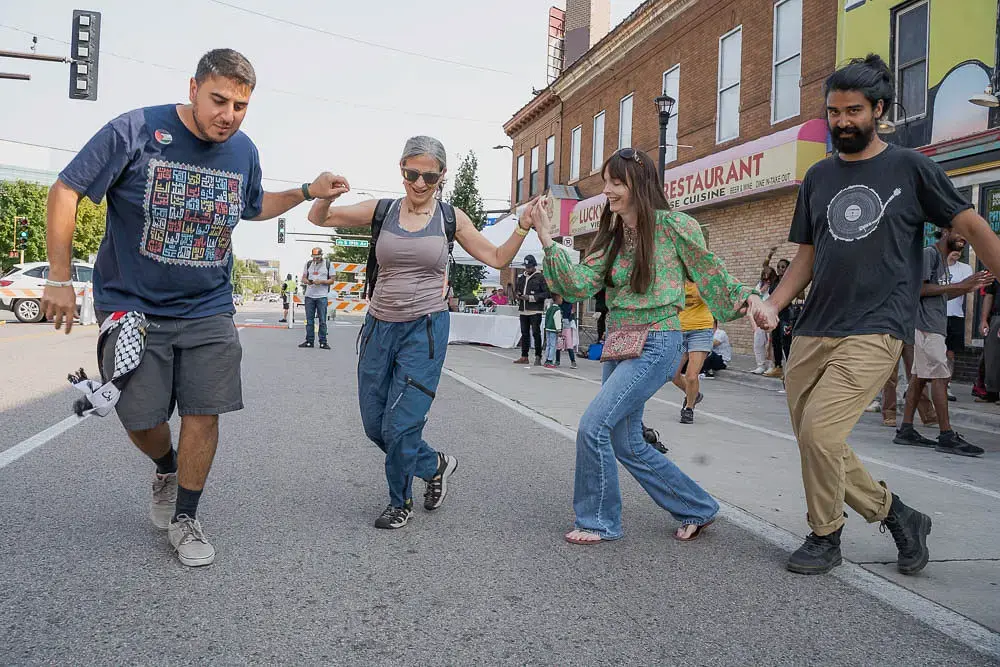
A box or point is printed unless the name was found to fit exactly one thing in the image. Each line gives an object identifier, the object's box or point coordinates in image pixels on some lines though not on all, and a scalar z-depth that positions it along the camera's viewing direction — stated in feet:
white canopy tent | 68.39
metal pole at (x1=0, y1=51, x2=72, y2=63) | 55.98
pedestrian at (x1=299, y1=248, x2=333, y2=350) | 54.03
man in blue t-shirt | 11.00
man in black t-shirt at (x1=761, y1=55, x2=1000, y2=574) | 11.60
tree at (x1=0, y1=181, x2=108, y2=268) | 171.63
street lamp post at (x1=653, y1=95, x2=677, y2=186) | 53.31
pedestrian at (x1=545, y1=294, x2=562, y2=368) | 49.14
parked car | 73.67
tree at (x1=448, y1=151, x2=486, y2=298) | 157.96
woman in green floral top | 12.73
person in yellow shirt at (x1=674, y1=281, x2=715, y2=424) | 25.79
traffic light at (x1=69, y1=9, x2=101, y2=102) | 56.34
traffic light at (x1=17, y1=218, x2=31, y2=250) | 126.72
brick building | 55.77
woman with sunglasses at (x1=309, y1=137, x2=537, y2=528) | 13.44
